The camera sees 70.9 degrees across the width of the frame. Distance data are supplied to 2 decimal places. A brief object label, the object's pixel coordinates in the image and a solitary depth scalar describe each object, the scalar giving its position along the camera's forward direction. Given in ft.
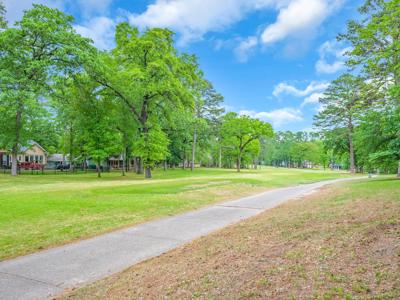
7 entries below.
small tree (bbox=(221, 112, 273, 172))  156.15
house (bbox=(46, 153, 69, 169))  189.57
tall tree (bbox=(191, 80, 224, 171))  169.58
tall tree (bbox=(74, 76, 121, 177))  91.20
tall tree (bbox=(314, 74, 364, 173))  136.36
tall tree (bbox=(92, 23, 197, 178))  82.23
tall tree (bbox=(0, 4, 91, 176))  61.16
